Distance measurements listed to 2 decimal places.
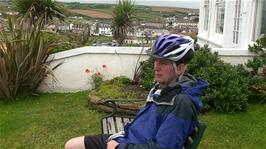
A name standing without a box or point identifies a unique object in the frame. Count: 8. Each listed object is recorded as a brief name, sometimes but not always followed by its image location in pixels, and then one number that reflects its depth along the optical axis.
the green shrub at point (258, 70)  4.06
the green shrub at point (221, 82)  3.84
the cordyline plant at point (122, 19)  7.41
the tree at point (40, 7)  6.43
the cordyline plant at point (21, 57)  4.27
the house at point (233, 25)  4.60
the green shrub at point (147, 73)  4.33
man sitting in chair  1.56
